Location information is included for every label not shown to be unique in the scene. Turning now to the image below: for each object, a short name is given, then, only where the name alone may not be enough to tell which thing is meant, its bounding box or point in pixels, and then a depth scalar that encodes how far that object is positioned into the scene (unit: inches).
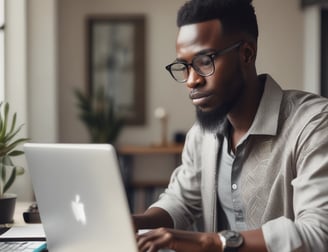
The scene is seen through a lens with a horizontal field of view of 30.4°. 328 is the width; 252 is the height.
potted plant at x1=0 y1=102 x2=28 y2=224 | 74.4
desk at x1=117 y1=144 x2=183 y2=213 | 176.6
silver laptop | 40.9
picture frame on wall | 184.1
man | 54.4
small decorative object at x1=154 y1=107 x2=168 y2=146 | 179.9
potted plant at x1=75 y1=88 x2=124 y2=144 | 174.1
